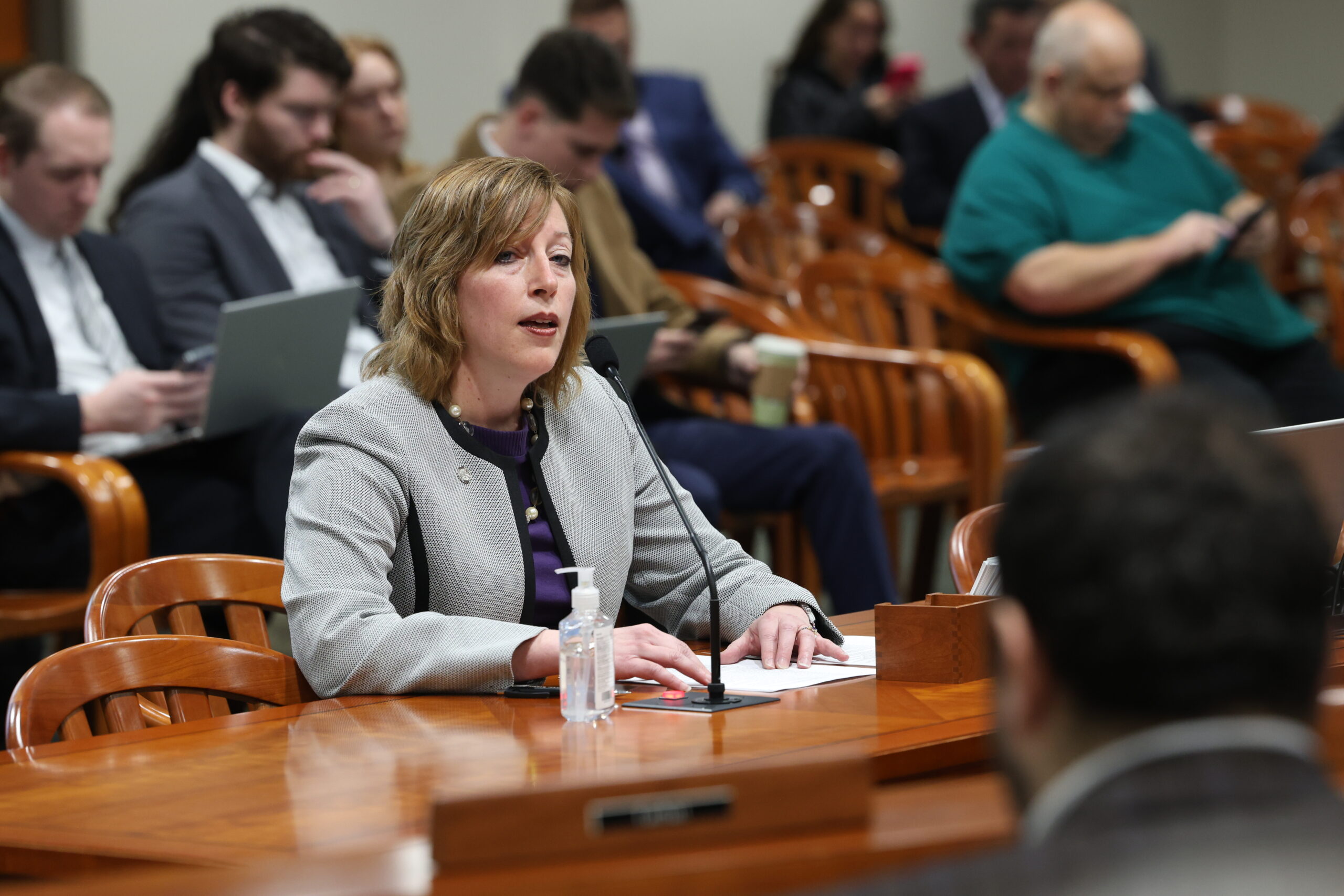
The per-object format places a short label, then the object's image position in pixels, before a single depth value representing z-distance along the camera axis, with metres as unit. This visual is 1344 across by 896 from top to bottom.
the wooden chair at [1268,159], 12.66
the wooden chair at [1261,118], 14.80
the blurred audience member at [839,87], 13.14
